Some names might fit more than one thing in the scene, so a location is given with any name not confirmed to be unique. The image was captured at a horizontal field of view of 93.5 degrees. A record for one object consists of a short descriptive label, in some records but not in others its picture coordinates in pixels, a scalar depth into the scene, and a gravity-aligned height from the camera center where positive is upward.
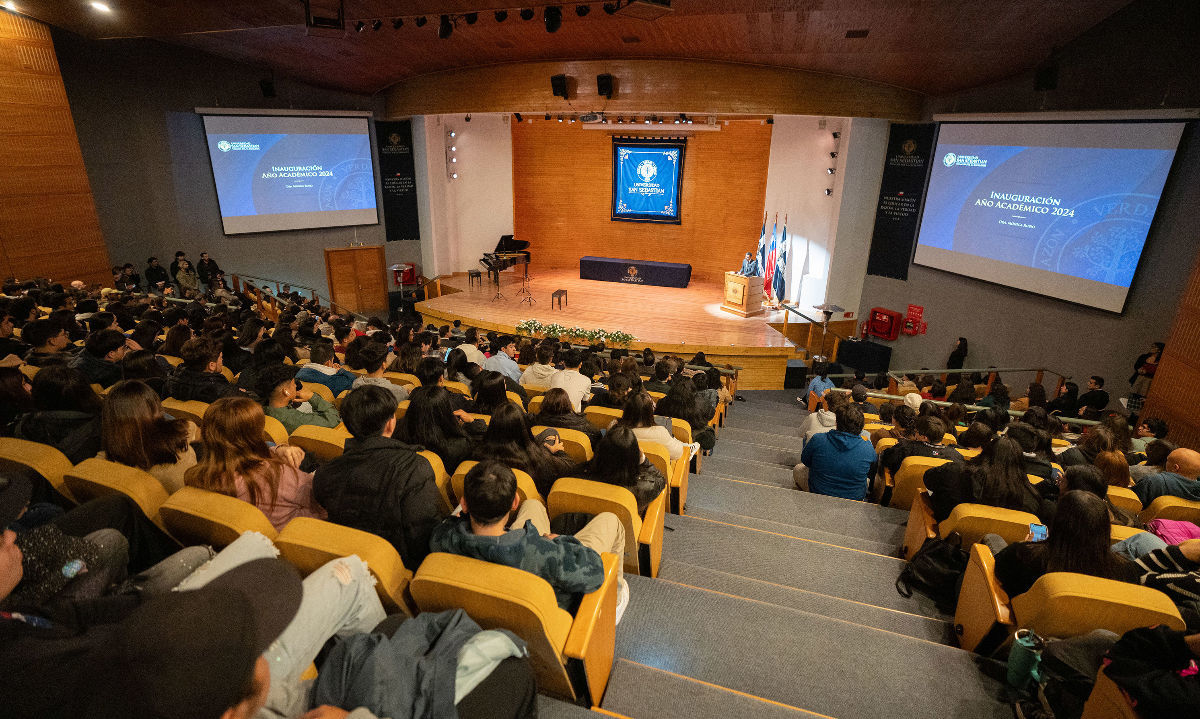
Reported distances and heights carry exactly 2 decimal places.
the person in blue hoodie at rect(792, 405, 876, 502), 3.99 -1.77
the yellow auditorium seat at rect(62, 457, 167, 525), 2.06 -1.06
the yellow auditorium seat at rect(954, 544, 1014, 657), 2.28 -1.63
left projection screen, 10.77 +0.38
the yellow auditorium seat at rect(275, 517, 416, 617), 1.78 -1.10
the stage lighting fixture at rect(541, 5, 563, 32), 6.99 +2.17
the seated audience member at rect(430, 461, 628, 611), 1.87 -1.14
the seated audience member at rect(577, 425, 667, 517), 2.59 -1.21
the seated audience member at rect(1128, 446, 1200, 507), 3.28 -1.52
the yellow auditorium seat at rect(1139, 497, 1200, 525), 3.01 -1.53
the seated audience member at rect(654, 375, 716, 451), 4.55 -1.61
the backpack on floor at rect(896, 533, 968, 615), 2.83 -1.79
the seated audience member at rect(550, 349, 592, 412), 4.47 -1.44
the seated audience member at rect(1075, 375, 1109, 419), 6.28 -2.07
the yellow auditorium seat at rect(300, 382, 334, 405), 3.84 -1.31
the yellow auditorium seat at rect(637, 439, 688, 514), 3.08 -1.59
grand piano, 12.55 -1.32
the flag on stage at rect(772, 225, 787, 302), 11.86 -1.45
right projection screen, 6.63 +0.11
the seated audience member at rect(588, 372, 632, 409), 4.38 -1.43
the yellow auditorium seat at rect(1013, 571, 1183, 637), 1.94 -1.32
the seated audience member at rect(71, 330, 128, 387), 3.76 -1.13
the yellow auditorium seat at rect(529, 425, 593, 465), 3.14 -1.32
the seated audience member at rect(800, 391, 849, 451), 4.62 -1.70
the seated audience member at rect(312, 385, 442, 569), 2.20 -1.13
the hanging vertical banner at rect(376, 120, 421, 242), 12.64 +0.31
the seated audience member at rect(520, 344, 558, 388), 4.95 -1.47
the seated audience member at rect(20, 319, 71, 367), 4.04 -1.13
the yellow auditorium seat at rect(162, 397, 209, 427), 3.14 -1.21
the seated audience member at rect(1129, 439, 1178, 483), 3.79 -1.60
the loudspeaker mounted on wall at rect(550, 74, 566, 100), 9.68 +1.88
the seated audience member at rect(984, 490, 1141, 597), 2.21 -1.28
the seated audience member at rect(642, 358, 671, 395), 5.32 -1.68
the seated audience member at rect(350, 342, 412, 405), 3.82 -1.16
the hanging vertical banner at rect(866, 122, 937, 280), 9.64 +0.16
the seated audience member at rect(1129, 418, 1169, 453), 4.61 -1.79
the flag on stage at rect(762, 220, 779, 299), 12.10 -1.38
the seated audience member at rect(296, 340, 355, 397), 4.17 -1.32
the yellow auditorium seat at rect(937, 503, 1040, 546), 2.72 -1.46
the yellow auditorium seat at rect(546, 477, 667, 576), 2.40 -1.25
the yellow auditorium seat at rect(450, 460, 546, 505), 2.47 -1.22
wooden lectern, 11.45 -1.83
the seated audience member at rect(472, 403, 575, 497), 2.69 -1.17
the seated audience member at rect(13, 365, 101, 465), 2.71 -1.08
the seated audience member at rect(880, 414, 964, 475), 3.89 -1.61
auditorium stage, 9.88 -2.25
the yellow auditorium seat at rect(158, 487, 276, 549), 1.86 -1.06
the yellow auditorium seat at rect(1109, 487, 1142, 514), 3.25 -1.59
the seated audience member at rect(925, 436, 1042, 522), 2.98 -1.40
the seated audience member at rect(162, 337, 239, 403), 3.41 -1.12
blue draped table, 13.63 -1.68
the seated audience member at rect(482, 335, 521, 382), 5.03 -1.46
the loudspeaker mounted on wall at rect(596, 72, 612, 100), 9.42 +1.85
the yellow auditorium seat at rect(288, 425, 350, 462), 2.80 -1.20
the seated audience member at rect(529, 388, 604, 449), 3.44 -1.30
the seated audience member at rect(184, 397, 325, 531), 2.16 -1.04
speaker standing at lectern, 11.86 -1.29
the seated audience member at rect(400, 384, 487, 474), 2.90 -1.17
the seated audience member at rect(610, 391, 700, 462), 3.40 -1.28
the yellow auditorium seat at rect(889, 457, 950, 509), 3.66 -1.73
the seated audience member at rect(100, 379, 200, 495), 2.32 -1.01
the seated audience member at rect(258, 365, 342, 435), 3.22 -1.17
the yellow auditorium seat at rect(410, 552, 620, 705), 1.62 -1.19
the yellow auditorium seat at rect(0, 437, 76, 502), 2.25 -1.07
